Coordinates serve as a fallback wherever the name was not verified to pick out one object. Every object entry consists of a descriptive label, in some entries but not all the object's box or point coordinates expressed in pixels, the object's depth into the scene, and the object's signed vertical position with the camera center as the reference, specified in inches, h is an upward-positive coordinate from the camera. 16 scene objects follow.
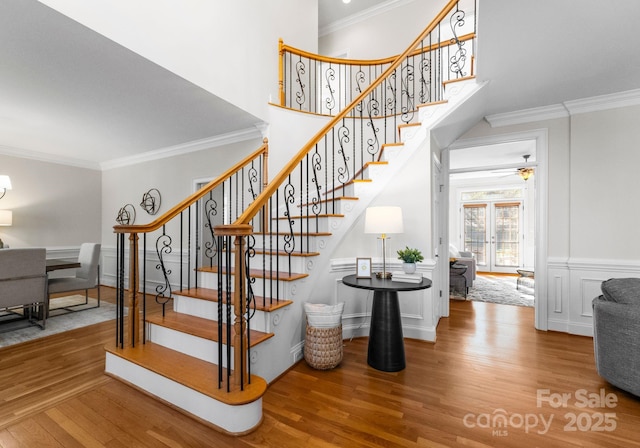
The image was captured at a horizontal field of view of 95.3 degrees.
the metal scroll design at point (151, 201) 213.8 +16.1
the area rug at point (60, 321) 128.1 -50.0
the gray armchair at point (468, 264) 239.8 -34.8
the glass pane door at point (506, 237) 328.2 -15.1
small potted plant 113.3 -14.0
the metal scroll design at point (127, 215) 230.2 +6.3
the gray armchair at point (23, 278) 126.2 -25.2
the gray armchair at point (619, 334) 82.2 -32.6
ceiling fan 214.1 +39.1
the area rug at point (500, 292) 202.3 -54.2
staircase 73.4 -25.1
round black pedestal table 98.7 -36.2
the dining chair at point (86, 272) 166.6 -29.5
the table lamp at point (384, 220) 105.0 +1.2
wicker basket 96.7 -41.3
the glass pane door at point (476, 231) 343.6 -8.9
